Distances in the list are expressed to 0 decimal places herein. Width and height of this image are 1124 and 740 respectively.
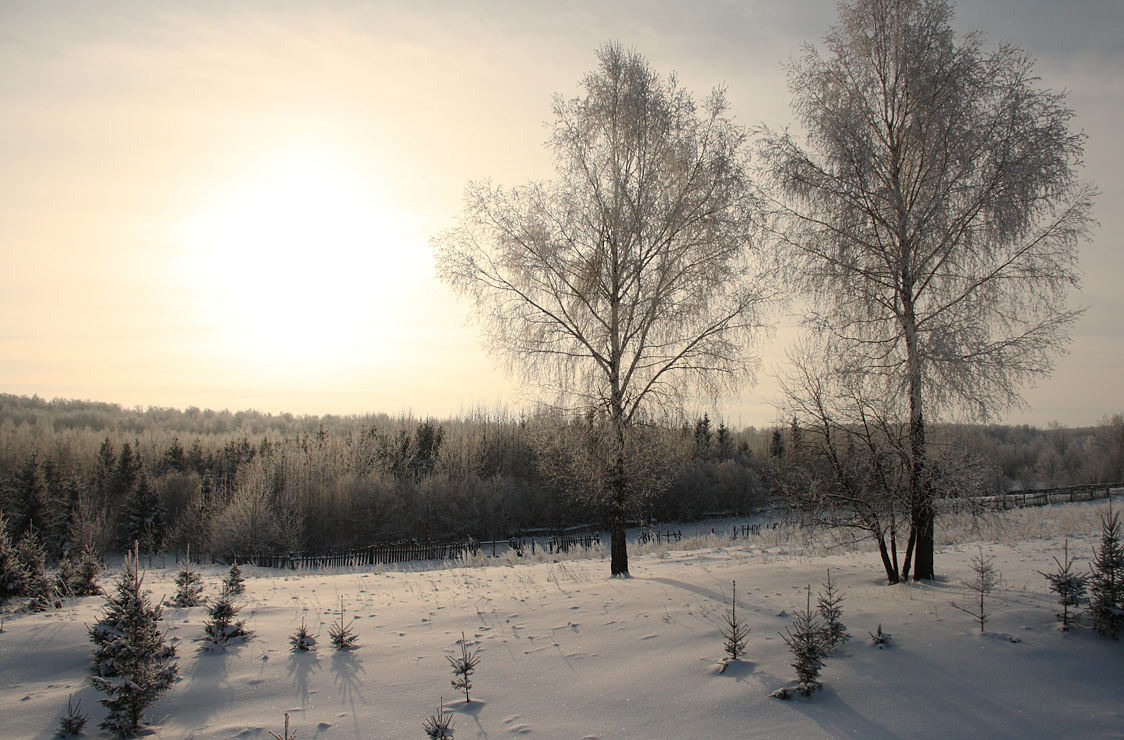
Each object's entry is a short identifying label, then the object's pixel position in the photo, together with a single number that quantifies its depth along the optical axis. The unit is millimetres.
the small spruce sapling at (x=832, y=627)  5922
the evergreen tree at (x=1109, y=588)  6279
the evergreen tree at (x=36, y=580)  9031
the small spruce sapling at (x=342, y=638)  7215
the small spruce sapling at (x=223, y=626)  7453
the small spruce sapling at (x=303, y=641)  7238
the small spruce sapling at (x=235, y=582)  9562
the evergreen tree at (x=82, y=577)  10375
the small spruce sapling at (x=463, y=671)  5660
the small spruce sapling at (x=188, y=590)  9586
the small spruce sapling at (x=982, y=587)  6824
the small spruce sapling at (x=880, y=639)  6312
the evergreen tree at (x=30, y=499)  35938
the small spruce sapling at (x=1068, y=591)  6551
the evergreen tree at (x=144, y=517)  41375
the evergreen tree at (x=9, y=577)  9172
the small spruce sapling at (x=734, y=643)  6004
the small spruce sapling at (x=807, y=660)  5355
